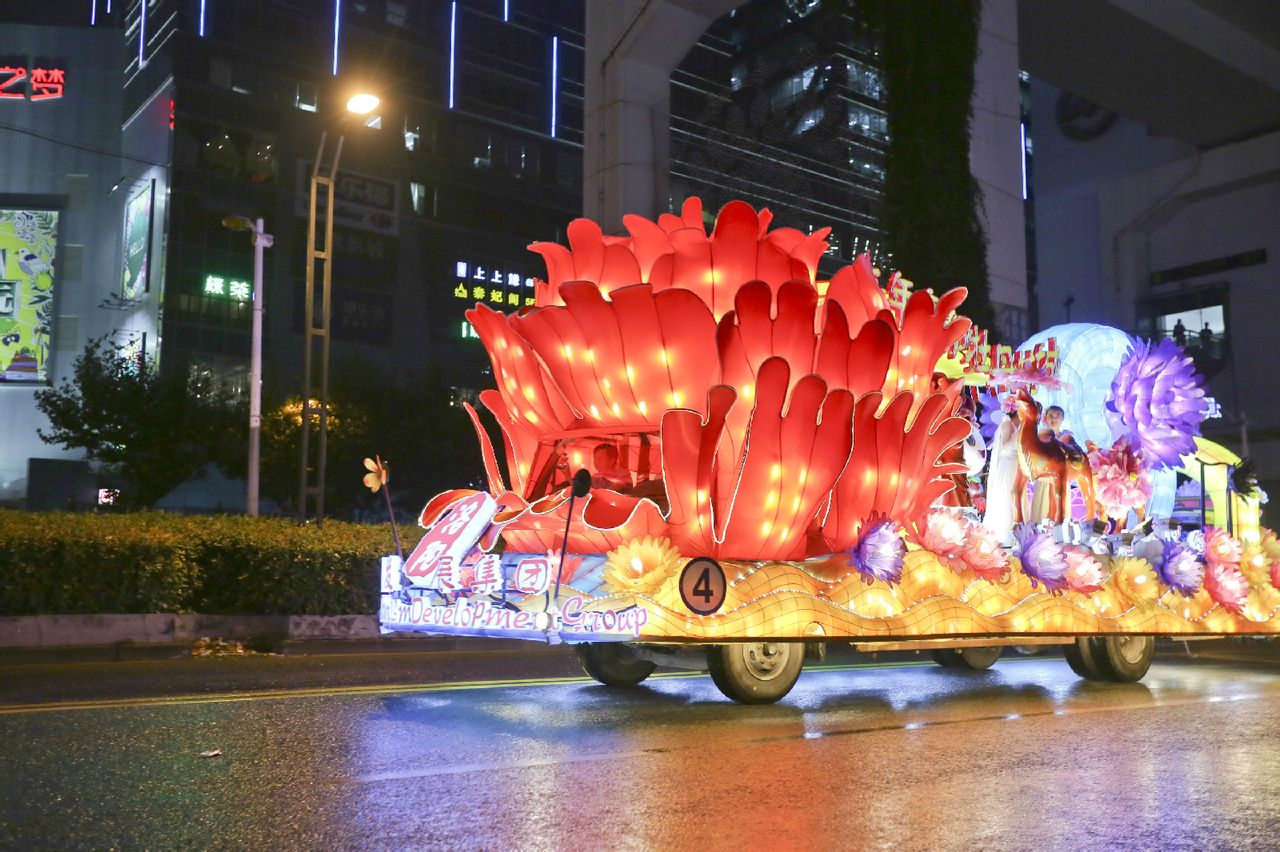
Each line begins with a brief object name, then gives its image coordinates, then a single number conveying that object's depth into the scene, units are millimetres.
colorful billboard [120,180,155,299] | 54188
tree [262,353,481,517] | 42688
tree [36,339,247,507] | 41062
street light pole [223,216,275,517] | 20203
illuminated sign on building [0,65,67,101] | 60344
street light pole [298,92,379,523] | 17344
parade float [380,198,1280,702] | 8703
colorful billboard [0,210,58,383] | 56875
